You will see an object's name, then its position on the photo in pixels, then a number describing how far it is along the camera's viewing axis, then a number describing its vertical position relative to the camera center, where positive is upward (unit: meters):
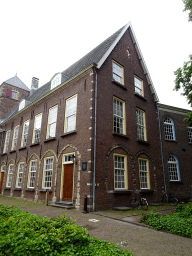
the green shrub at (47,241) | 3.17 -1.15
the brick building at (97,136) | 11.34 +2.93
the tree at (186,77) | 12.01 +6.56
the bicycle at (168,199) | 15.11 -1.63
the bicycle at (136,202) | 12.05 -1.54
